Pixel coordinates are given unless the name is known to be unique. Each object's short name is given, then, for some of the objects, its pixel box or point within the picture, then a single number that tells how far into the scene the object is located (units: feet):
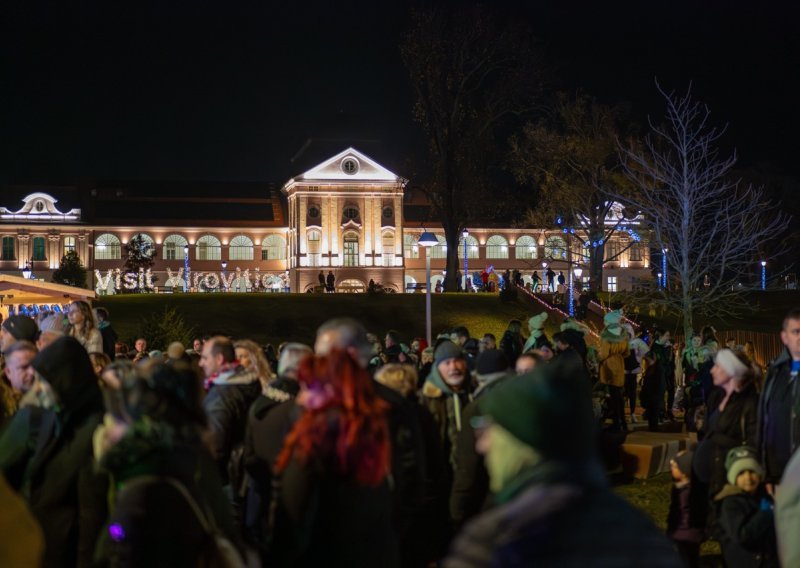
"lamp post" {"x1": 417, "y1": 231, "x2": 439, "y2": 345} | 78.59
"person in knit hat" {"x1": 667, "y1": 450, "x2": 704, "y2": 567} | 23.04
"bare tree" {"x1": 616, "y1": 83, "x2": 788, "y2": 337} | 81.66
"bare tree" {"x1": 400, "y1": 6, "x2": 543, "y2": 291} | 159.12
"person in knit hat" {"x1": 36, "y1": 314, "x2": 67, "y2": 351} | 28.09
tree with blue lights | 155.74
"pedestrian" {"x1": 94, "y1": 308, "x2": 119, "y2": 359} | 45.65
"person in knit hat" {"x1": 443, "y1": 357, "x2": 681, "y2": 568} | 7.91
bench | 40.09
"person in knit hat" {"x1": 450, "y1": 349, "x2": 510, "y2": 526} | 20.34
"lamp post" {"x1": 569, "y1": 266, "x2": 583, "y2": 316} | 141.06
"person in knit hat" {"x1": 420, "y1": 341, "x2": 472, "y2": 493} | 23.68
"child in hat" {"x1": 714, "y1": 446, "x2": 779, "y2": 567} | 18.89
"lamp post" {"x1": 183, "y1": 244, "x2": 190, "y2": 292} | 212.82
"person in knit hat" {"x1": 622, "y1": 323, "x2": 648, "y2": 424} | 56.49
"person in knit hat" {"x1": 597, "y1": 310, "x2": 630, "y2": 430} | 47.16
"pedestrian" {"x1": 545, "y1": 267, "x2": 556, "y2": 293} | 177.37
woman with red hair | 13.20
